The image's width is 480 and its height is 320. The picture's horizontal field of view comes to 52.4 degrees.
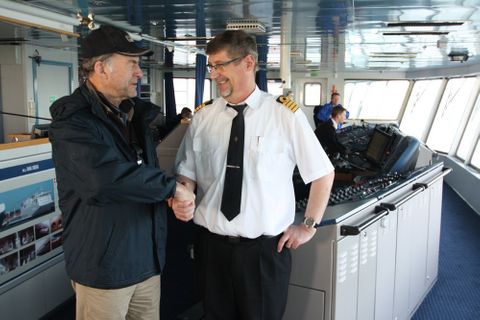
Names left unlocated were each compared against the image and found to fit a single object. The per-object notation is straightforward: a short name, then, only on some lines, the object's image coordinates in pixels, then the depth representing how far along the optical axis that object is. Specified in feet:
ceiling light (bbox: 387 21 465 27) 15.74
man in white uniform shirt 5.78
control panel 7.86
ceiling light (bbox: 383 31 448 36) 18.96
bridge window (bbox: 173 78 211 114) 59.72
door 26.53
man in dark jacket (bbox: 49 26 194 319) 4.69
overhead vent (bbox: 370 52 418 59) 30.37
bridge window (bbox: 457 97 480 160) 30.82
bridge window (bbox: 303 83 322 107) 58.85
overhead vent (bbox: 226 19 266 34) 16.81
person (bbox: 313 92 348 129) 29.50
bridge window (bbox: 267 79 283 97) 56.59
